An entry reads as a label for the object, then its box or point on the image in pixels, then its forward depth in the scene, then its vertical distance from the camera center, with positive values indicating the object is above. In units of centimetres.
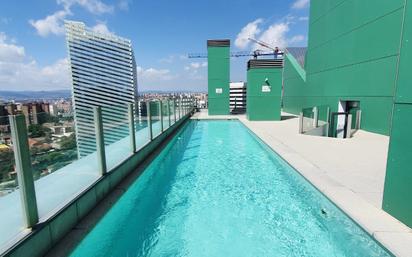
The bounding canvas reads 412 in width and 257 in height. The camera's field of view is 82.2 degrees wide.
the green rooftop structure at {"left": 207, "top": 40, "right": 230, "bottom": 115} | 1697 +141
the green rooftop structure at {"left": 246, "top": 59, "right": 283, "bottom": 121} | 1341 +41
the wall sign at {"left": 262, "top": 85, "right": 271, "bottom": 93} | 1349 +40
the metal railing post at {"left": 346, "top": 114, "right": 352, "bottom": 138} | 797 -110
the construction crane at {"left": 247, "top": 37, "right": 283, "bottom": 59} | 5852 +1193
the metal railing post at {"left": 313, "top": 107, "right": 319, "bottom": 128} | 867 -78
